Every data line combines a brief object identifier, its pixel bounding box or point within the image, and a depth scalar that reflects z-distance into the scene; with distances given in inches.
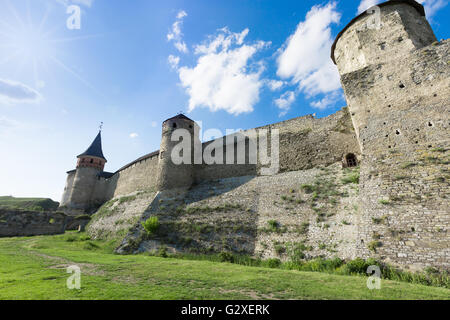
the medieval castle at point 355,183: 301.3
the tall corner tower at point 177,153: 769.6
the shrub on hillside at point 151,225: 543.8
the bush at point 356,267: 274.0
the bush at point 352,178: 453.7
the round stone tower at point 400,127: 279.4
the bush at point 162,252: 446.9
